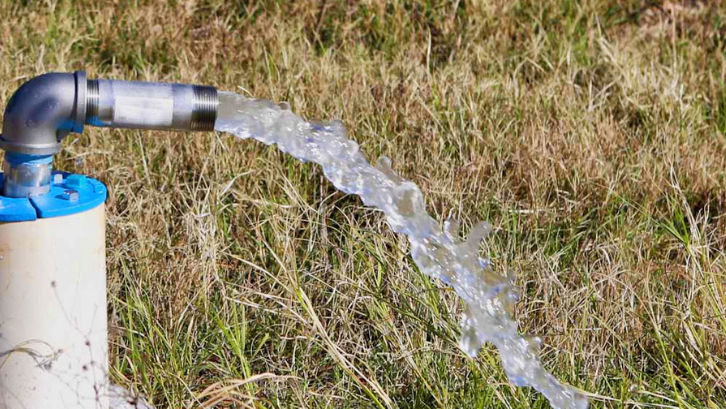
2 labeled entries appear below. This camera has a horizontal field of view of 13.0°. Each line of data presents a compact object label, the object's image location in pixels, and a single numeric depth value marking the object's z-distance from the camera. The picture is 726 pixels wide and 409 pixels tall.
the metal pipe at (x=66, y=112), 3.32
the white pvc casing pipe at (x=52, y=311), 3.32
